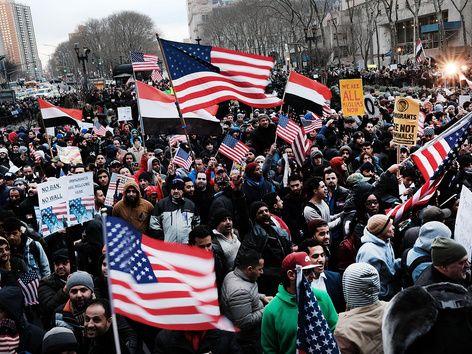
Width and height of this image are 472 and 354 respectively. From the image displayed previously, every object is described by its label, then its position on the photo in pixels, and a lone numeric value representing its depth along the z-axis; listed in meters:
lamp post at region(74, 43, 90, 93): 42.32
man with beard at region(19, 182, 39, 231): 9.31
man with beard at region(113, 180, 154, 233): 7.77
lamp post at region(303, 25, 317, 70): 35.58
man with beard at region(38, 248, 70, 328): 5.35
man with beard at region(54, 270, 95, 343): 4.81
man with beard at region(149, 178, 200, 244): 7.50
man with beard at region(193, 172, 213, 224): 8.98
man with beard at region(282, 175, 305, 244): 7.82
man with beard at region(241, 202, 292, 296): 5.81
